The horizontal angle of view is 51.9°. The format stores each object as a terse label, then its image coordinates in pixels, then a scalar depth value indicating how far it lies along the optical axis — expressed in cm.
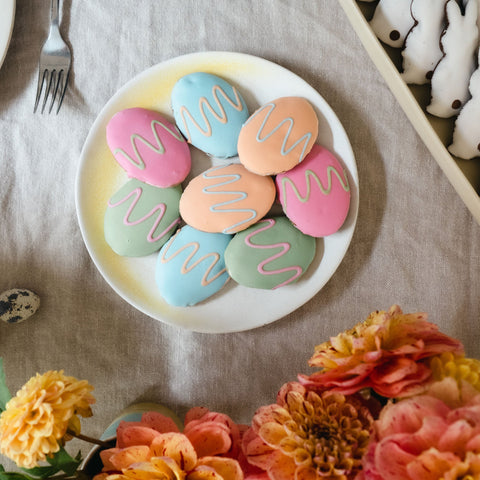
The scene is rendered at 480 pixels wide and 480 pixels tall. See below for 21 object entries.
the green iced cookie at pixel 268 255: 55
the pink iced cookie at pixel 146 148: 55
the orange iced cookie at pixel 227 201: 54
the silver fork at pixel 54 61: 60
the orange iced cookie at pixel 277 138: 54
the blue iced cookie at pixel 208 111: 55
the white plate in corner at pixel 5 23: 57
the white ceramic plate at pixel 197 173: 57
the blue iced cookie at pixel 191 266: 55
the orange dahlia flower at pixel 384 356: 29
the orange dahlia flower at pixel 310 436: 30
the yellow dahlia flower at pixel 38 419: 37
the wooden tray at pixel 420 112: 55
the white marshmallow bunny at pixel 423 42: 53
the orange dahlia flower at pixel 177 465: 32
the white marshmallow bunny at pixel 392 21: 54
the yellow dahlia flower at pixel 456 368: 29
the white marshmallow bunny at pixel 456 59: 52
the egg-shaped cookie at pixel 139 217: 55
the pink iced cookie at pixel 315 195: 55
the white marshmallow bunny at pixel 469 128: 53
